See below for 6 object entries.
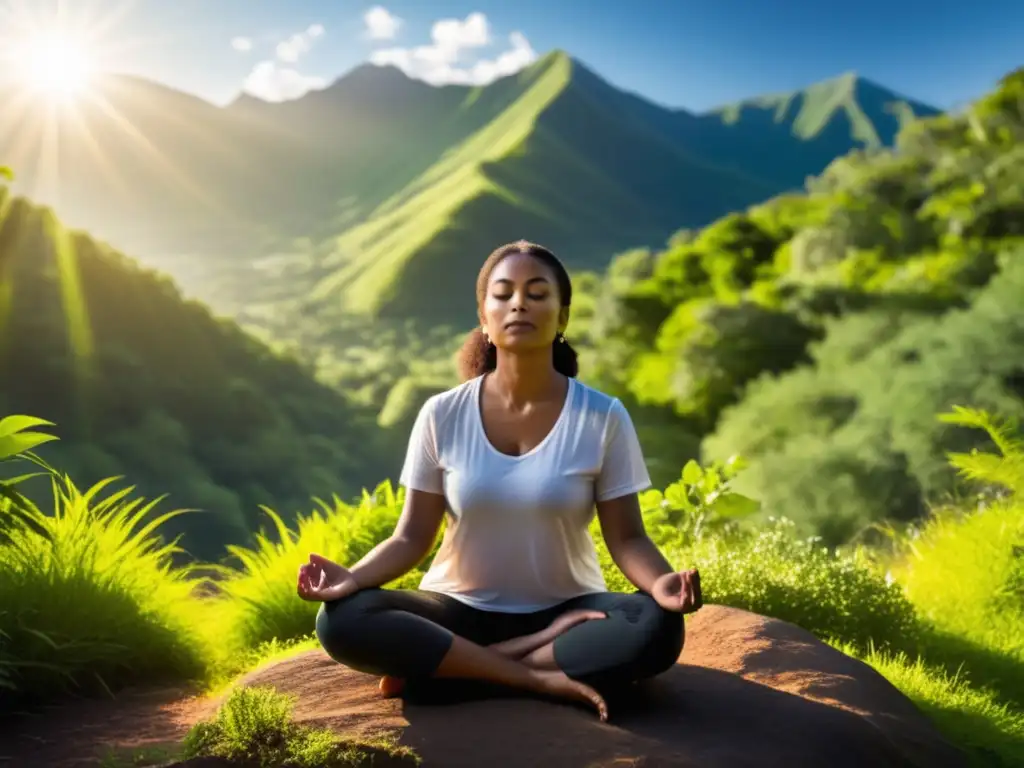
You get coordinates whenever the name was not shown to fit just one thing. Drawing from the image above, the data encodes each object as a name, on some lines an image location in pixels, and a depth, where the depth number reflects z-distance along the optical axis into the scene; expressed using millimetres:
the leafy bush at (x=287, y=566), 5148
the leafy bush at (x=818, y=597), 5133
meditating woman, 3113
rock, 2840
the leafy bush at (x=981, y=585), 5160
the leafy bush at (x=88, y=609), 3947
